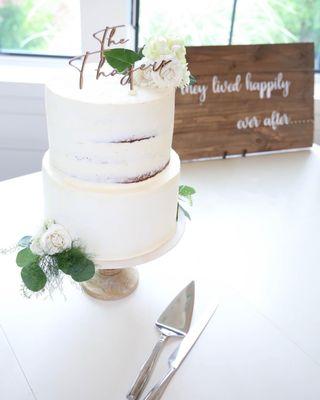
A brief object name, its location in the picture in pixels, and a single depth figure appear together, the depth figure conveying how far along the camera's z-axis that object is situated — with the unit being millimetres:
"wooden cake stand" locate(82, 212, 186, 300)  922
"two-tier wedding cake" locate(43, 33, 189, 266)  750
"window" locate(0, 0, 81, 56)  1781
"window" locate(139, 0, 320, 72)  1802
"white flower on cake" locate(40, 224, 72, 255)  787
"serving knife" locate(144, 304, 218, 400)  742
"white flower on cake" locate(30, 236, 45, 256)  795
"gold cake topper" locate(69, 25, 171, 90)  767
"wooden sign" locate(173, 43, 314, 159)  1380
